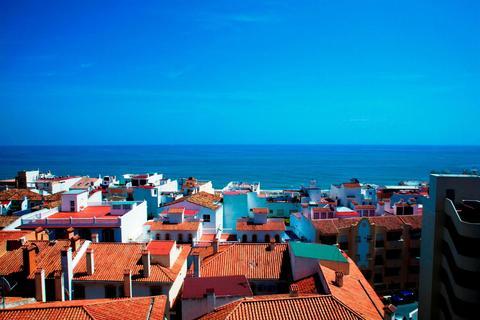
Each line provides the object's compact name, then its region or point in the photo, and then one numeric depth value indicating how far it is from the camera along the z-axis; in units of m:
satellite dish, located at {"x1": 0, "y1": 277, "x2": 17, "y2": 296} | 22.47
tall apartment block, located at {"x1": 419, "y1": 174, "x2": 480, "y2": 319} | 17.67
